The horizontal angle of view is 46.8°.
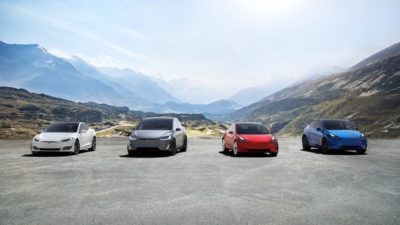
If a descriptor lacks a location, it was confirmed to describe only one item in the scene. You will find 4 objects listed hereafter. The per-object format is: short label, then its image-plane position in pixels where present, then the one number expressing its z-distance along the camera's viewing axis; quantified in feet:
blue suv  75.87
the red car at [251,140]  70.85
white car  71.41
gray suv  69.41
